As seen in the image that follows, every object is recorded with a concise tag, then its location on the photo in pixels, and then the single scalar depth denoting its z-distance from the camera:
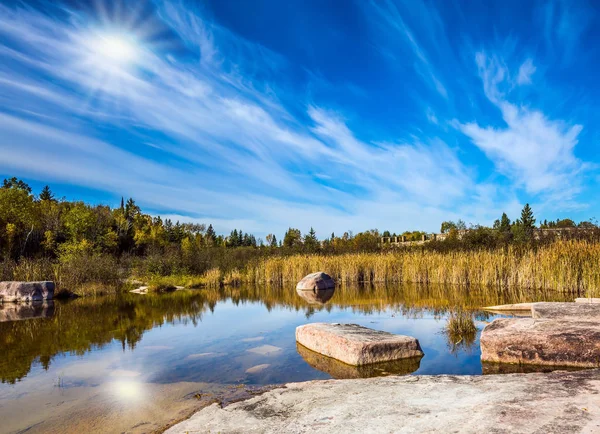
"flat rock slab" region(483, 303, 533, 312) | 8.89
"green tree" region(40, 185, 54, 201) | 51.78
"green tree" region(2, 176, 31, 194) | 41.90
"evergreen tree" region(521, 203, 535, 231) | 43.87
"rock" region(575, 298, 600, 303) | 8.39
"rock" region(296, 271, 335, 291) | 16.42
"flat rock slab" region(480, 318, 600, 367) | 4.61
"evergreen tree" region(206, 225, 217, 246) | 60.31
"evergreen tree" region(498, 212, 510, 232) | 42.03
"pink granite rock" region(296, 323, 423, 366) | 5.10
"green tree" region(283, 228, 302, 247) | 50.62
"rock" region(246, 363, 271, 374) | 5.09
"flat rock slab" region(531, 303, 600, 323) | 6.22
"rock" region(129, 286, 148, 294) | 17.98
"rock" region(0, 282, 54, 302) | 14.41
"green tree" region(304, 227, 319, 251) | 38.34
